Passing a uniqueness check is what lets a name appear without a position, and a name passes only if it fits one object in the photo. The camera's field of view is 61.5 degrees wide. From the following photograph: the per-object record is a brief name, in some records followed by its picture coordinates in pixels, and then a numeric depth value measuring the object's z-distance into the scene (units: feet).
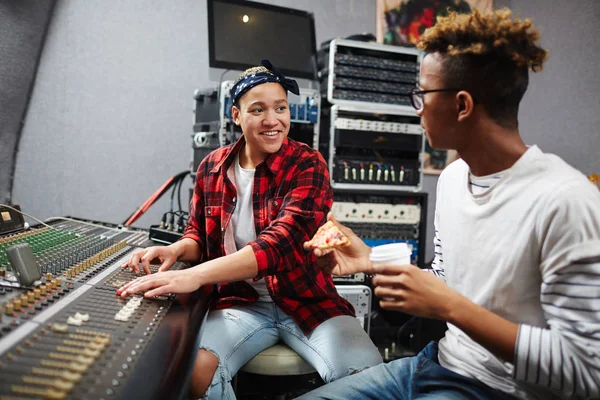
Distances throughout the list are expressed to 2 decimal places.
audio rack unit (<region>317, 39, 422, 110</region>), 10.36
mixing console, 2.44
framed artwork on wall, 13.92
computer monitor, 10.50
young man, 3.25
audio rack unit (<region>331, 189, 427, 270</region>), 10.34
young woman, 5.22
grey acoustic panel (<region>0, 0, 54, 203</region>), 9.12
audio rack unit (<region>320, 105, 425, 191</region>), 10.27
